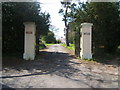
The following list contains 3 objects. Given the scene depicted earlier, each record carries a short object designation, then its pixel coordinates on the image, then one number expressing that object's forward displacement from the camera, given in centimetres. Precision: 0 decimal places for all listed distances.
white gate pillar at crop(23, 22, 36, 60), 908
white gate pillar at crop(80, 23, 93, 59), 942
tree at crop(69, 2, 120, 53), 975
